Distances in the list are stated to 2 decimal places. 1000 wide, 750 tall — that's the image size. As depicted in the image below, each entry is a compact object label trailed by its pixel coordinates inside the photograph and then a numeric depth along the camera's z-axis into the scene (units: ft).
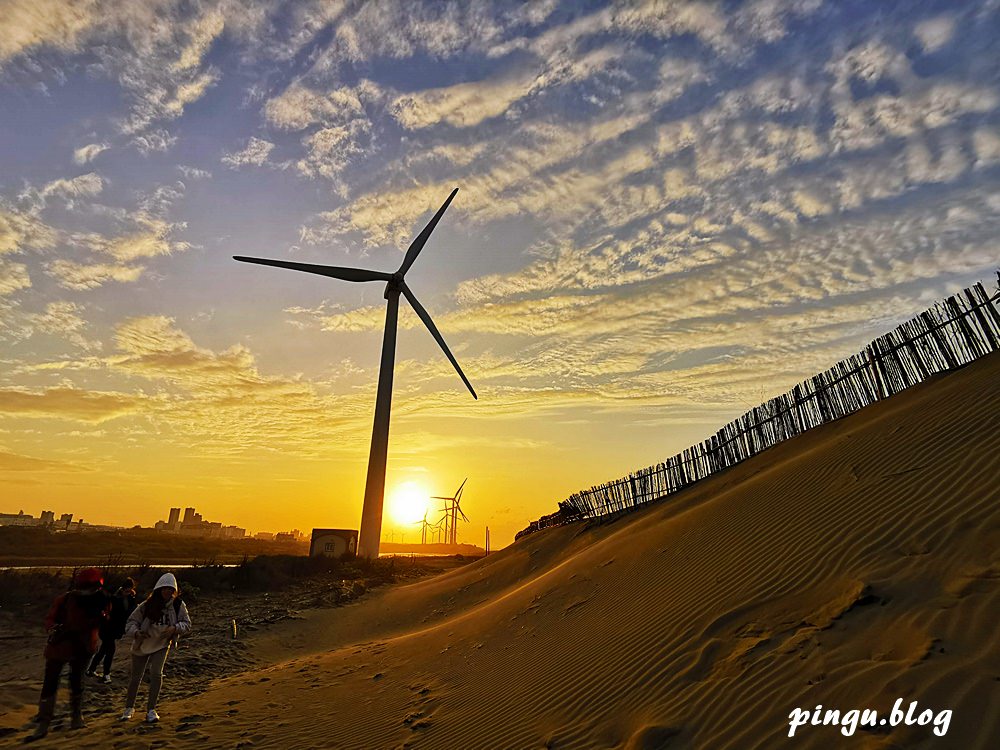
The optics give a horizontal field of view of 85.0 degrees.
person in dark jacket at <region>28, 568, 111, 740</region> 24.95
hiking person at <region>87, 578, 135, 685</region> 35.29
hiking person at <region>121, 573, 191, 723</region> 26.84
